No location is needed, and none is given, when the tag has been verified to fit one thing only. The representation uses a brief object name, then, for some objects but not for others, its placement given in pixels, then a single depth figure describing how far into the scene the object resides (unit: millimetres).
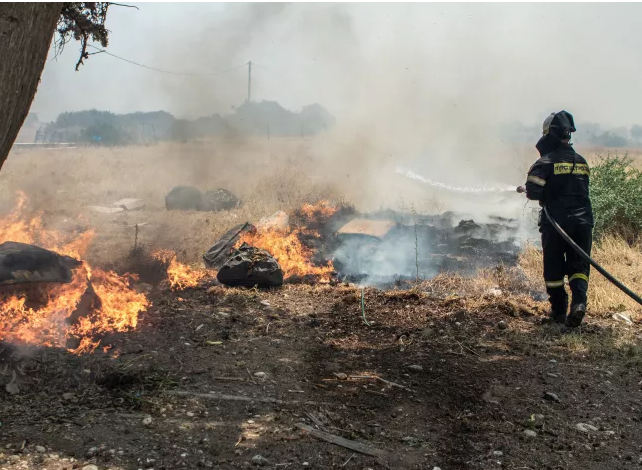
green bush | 8281
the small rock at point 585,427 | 3096
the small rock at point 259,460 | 2643
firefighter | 5031
